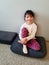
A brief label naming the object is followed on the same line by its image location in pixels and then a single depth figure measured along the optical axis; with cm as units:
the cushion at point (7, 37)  190
